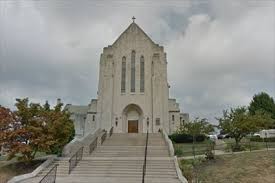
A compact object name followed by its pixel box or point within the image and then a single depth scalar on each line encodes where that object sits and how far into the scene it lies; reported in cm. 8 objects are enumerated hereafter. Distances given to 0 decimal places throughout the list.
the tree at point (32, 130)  1625
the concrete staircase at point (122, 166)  1413
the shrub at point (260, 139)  2986
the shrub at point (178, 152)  1983
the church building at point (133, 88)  3075
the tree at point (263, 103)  5044
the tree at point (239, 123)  2152
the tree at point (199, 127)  2552
